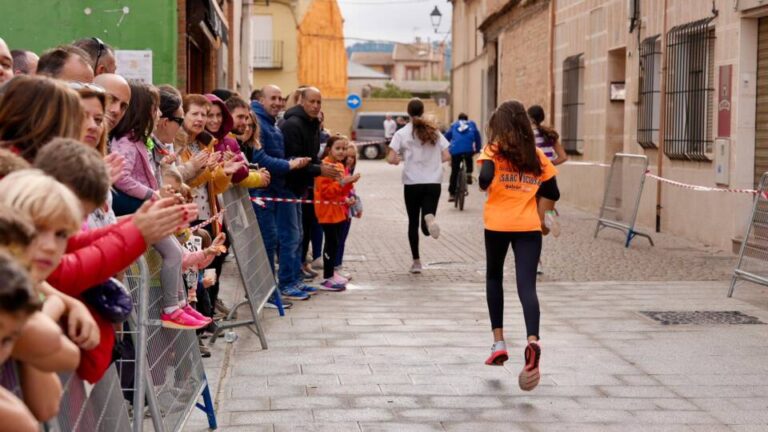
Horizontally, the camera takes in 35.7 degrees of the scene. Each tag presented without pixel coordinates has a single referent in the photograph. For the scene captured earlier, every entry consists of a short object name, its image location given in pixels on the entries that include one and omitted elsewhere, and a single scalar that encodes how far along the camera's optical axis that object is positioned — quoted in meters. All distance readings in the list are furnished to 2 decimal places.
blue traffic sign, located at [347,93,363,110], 52.00
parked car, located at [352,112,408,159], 52.59
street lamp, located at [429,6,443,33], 51.78
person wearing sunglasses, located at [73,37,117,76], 6.99
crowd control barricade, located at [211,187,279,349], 7.93
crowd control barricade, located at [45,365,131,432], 3.30
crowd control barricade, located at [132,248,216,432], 4.63
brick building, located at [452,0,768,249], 13.98
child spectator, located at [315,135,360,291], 11.07
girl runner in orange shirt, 7.17
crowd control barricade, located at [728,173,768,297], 10.02
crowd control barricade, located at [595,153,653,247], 15.01
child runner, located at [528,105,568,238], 13.52
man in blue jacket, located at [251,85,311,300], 10.05
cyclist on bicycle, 22.82
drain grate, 9.12
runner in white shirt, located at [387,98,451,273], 12.23
